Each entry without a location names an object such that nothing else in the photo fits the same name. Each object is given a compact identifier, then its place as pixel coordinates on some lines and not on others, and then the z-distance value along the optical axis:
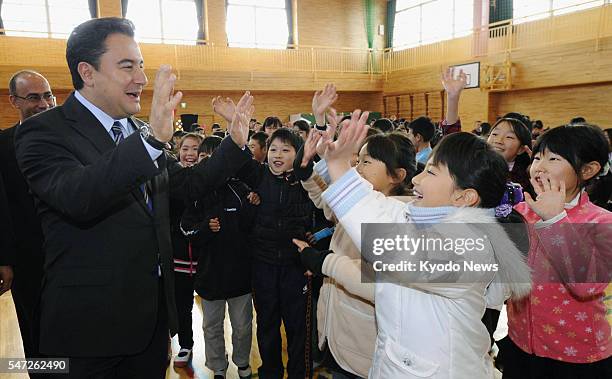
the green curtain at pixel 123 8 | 15.03
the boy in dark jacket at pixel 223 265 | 3.04
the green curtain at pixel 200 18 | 16.19
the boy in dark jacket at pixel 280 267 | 2.88
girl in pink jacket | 1.75
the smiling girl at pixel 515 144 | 2.99
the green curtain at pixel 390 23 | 18.91
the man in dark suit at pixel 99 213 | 1.34
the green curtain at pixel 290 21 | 17.78
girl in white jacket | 1.23
